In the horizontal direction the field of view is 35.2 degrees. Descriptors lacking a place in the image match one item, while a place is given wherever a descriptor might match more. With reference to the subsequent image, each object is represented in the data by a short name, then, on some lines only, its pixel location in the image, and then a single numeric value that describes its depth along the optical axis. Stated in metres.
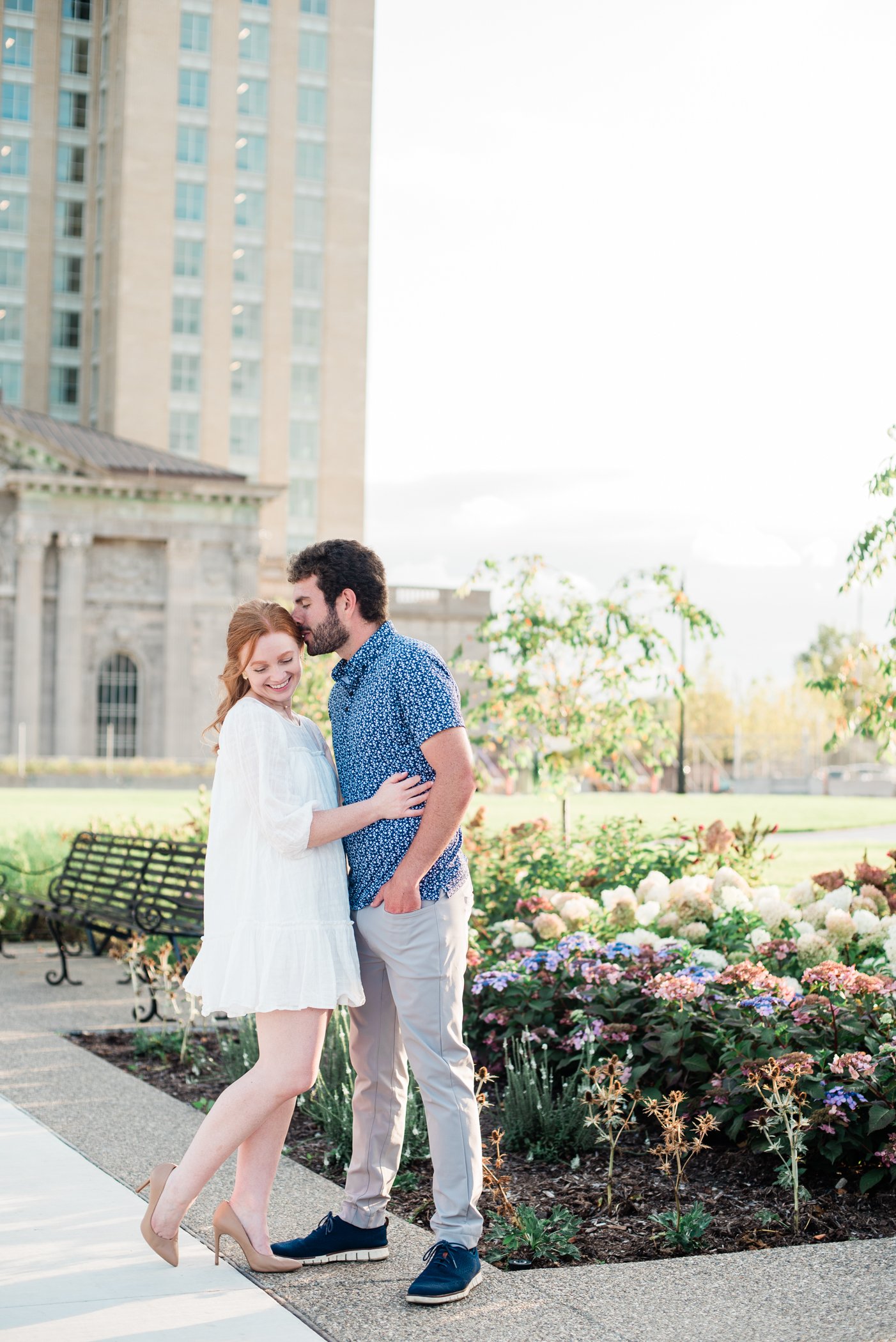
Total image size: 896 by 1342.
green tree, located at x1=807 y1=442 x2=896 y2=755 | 7.93
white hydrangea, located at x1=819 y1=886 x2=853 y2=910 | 7.01
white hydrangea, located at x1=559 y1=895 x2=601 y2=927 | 7.27
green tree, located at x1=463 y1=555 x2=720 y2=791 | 12.04
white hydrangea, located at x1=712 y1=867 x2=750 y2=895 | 7.45
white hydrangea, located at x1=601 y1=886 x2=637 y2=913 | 7.34
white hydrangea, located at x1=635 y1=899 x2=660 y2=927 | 7.10
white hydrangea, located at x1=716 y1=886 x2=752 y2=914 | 7.11
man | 3.96
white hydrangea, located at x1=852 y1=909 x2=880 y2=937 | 6.47
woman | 3.99
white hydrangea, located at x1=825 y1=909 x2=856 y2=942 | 6.40
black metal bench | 9.45
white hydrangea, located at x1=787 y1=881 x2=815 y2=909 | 7.45
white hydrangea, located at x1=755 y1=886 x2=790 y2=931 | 6.93
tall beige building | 68.31
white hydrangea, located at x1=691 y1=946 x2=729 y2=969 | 6.12
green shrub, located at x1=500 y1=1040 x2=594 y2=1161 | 5.41
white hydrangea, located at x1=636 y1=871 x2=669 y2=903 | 7.38
